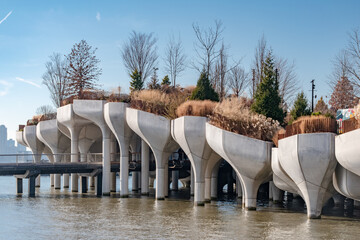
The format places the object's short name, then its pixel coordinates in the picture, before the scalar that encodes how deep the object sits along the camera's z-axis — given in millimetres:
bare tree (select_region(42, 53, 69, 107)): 74250
